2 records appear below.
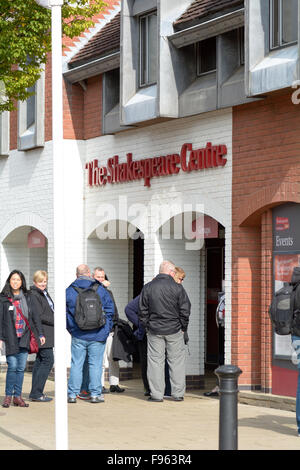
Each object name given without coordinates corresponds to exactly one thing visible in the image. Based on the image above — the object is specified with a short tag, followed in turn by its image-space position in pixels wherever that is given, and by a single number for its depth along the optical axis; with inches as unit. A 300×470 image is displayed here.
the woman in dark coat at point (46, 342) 552.4
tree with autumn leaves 582.9
